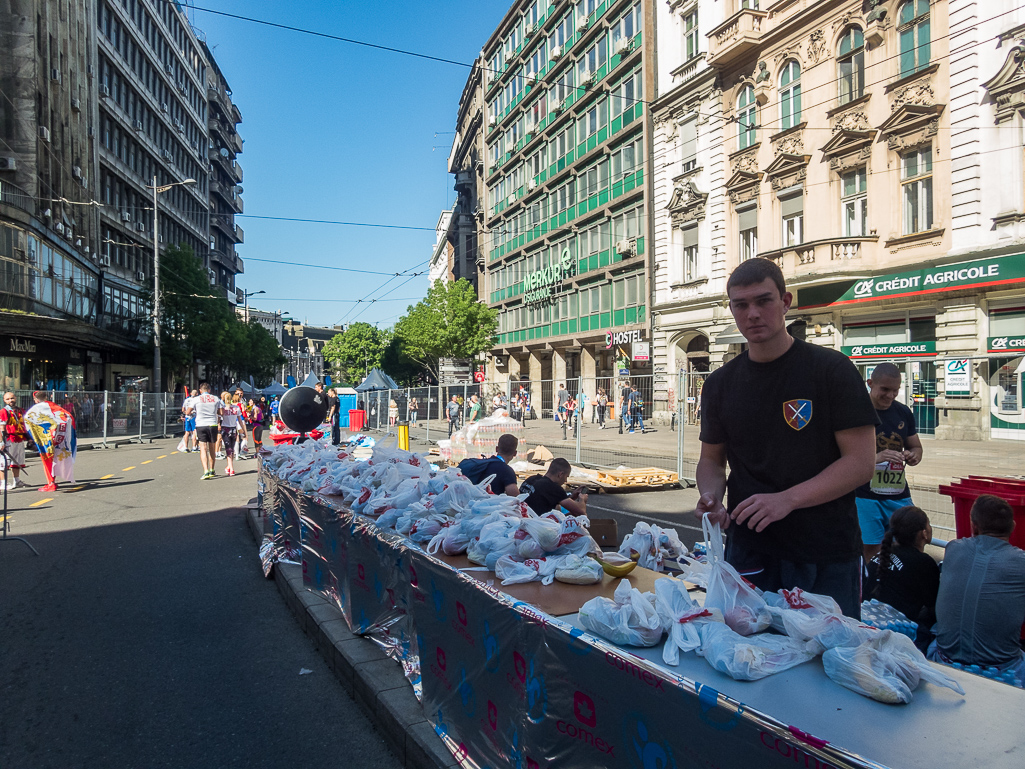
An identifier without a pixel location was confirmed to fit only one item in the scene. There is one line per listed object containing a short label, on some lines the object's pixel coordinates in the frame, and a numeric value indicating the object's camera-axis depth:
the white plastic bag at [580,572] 2.52
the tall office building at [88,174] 27.58
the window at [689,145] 24.77
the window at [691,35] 24.80
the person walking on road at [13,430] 11.42
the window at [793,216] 20.48
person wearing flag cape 11.77
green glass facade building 28.88
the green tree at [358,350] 94.81
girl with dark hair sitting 3.51
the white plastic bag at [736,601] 1.84
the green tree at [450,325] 39.56
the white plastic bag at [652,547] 3.34
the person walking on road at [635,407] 14.55
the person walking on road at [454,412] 20.19
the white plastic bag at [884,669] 1.48
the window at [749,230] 22.27
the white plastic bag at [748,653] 1.62
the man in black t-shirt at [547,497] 5.48
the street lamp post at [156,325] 33.12
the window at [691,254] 24.92
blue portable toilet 27.40
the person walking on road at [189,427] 20.67
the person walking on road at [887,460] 4.79
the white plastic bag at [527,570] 2.57
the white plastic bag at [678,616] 1.76
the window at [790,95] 20.42
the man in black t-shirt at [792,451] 2.17
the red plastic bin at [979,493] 4.41
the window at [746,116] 22.09
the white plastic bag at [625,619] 1.84
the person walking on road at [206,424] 13.21
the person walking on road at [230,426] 14.95
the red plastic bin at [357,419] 26.23
